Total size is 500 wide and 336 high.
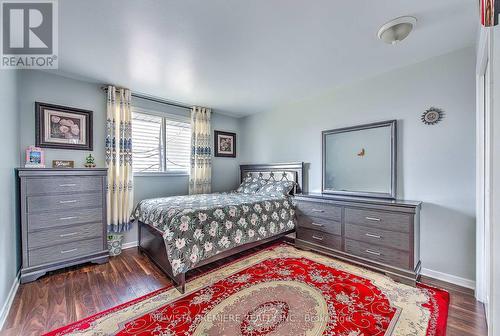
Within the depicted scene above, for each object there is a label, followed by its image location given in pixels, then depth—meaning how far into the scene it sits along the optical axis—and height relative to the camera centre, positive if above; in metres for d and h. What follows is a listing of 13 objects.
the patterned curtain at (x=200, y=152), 4.00 +0.29
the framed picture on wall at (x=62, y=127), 2.63 +0.53
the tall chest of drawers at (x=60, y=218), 2.24 -0.57
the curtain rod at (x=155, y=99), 3.39 +1.15
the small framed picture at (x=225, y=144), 4.46 +0.51
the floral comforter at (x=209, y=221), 2.07 -0.62
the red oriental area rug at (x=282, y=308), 1.56 -1.17
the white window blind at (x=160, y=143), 3.48 +0.43
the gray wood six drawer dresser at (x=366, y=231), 2.21 -0.77
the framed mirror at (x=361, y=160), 2.69 +0.09
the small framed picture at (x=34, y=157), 2.41 +0.13
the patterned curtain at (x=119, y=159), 3.06 +0.13
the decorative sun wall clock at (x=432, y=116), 2.34 +0.57
